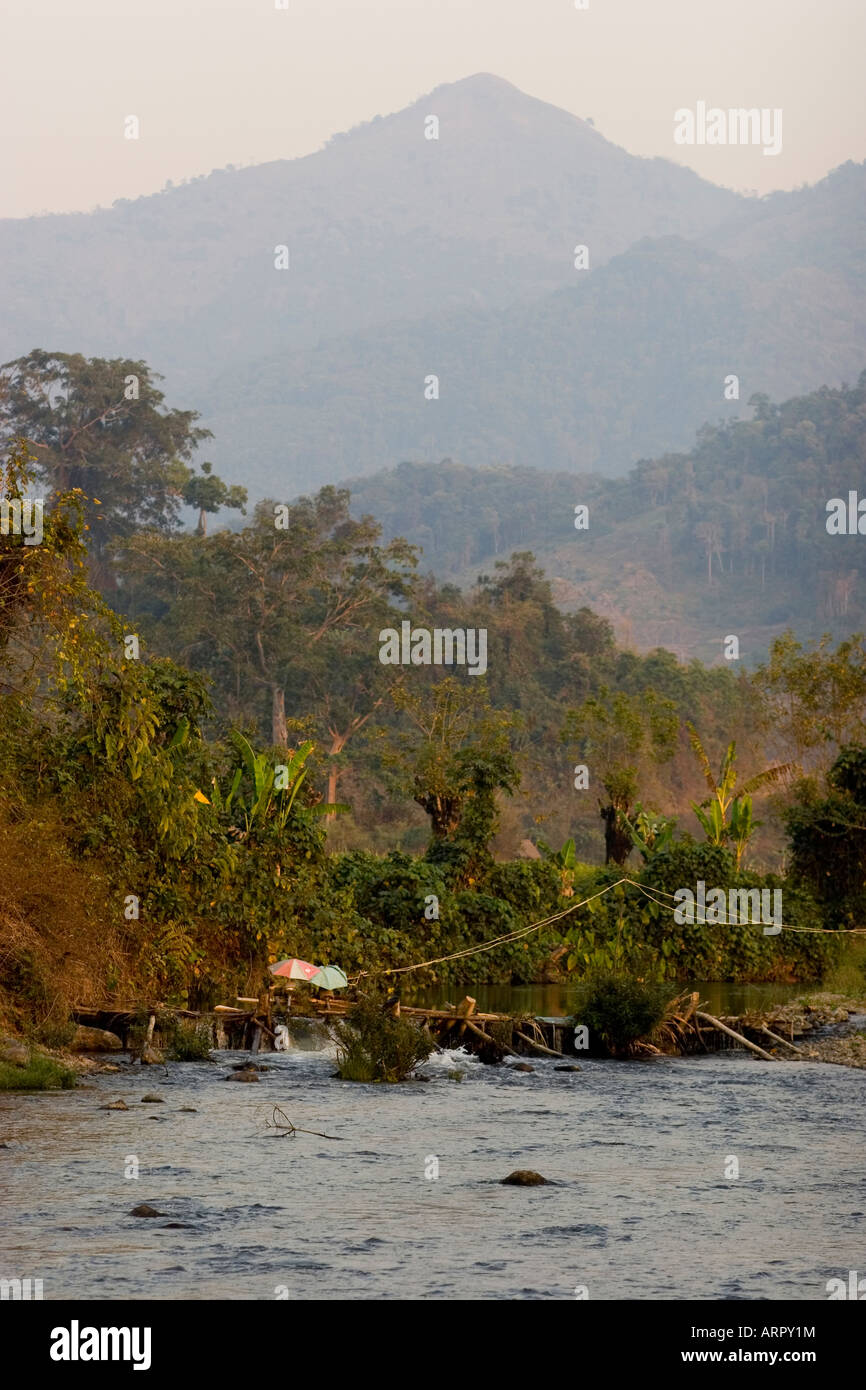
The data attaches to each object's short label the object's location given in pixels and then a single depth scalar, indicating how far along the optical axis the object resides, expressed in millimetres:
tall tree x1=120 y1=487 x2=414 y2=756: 55188
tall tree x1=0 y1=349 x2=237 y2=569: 65812
